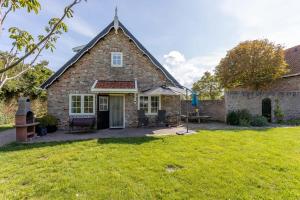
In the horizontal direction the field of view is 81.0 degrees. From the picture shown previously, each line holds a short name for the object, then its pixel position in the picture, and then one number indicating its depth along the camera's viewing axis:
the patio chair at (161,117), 12.54
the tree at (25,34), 2.27
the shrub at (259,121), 13.96
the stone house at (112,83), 12.44
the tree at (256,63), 18.50
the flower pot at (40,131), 10.51
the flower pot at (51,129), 11.36
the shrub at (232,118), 14.54
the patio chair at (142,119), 12.45
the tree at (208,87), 28.56
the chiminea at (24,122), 8.92
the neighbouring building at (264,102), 15.41
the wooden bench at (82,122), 11.11
